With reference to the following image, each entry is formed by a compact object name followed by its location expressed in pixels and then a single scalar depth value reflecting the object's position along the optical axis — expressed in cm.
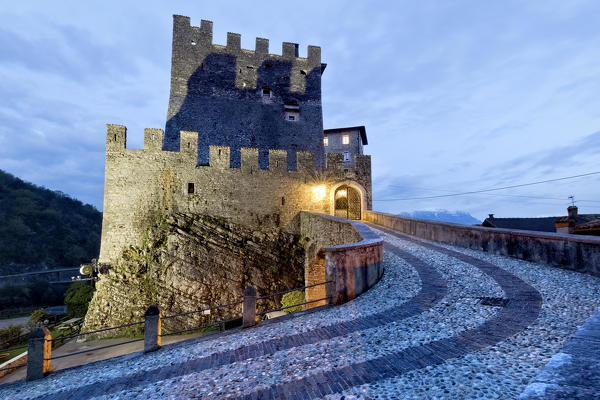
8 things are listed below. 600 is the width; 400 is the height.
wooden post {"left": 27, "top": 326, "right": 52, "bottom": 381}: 583
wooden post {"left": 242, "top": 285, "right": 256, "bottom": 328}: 619
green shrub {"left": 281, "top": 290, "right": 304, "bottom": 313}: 1593
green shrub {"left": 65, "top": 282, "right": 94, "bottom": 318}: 2325
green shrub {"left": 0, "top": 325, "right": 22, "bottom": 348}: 1955
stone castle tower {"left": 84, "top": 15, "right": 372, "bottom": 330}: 1570
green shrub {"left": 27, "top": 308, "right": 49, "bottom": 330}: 2148
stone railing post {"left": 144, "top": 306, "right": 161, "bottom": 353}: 593
